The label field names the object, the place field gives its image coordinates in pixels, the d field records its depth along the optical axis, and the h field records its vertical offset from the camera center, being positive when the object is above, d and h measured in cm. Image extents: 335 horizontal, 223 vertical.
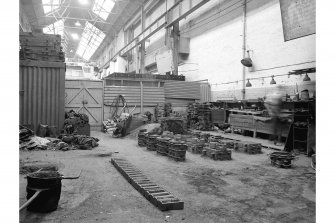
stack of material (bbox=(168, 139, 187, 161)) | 770 -123
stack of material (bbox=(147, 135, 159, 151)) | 938 -123
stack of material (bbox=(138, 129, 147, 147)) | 1039 -124
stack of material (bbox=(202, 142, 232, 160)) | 806 -134
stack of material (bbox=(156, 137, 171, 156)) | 842 -120
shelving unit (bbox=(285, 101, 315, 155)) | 873 -80
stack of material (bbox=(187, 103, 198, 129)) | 1611 -55
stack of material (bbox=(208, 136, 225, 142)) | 1183 -128
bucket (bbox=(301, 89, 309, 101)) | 958 +51
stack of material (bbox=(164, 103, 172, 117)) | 1788 -8
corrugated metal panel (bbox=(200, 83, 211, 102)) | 1839 +110
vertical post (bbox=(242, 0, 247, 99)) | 1483 +384
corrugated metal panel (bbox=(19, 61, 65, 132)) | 1078 +56
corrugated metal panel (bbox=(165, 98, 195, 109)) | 1889 +48
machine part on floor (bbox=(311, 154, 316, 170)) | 680 -134
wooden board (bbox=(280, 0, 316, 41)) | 838 +309
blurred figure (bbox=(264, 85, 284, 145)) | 507 +9
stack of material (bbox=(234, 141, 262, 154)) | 909 -133
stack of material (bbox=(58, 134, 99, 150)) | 946 -123
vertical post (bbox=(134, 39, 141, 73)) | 2736 +483
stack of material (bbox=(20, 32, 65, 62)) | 1102 +247
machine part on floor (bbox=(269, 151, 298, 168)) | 700 -133
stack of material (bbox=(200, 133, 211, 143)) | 1145 -121
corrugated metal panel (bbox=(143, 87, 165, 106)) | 1823 +81
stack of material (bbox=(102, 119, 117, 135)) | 1489 -106
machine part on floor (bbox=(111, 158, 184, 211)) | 408 -142
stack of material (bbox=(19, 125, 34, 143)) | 896 -92
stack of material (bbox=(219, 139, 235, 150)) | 1002 -132
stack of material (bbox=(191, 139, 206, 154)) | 906 -134
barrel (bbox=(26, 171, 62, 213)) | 371 -118
